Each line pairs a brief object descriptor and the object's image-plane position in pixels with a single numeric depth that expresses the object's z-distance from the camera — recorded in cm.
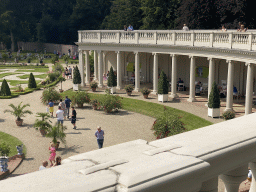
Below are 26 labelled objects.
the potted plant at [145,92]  3684
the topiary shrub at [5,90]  4041
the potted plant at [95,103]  3419
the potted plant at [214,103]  2905
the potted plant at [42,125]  2536
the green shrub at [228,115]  2708
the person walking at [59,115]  2649
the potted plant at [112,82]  4063
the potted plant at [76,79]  4249
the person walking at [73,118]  2747
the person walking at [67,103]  3109
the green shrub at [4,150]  1983
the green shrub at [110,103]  3287
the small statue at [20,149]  2117
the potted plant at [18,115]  2909
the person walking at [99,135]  2177
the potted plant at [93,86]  4166
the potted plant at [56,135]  2259
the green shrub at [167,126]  2248
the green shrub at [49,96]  3624
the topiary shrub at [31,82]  4547
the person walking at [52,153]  1997
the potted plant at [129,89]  3872
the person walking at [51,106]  3118
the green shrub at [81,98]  3491
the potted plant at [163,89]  3500
